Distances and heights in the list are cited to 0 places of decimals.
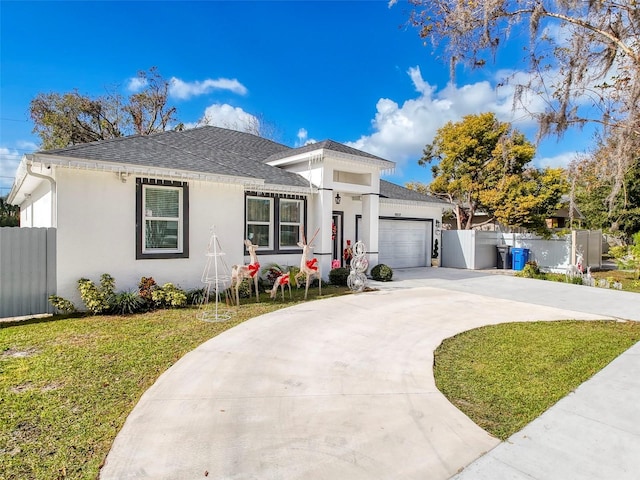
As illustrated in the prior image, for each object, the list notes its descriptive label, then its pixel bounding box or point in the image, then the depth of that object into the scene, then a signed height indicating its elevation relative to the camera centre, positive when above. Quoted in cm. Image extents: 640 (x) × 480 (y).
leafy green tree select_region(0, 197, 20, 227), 2214 +163
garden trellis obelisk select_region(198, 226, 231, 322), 849 -98
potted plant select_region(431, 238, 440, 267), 1791 -76
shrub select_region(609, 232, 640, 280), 1362 -60
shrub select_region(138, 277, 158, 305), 820 -110
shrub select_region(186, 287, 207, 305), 890 -139
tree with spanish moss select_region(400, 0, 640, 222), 773 +452
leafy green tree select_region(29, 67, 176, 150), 2439 +902
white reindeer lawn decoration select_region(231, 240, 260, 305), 876 -76
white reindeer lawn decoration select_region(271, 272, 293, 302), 928 -105
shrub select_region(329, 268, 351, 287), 1177 -114
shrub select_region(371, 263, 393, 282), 1253 -113
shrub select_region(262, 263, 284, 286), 1107 -96
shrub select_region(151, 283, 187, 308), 821 -130
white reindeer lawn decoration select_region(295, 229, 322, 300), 991 -74
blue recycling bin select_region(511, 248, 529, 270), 1719 -72
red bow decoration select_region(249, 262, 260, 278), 899 -70
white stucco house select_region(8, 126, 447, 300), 796 +113
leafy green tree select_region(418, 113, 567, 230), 1697 +330
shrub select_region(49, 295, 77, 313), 749 -133
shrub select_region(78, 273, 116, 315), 756 -116
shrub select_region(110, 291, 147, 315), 777 -138
